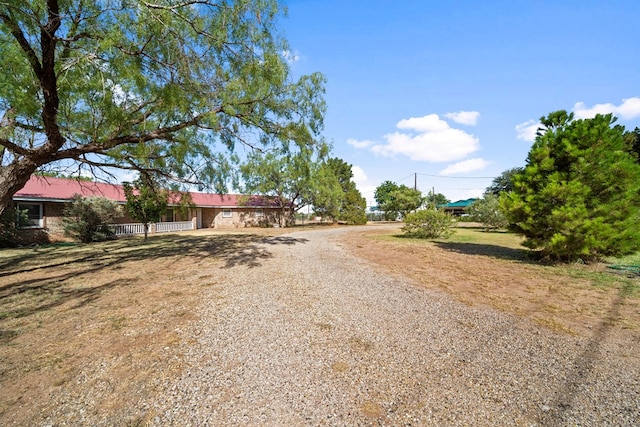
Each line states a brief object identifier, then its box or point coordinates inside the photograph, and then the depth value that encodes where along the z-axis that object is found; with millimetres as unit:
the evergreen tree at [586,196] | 7406
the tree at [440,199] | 72981
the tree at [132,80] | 4840
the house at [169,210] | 14281
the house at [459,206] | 53403
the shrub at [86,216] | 13703
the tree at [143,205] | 13358
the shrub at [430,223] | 16109
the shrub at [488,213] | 22969
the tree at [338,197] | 28056
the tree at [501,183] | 45012
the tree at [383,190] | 60416
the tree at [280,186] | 25984
